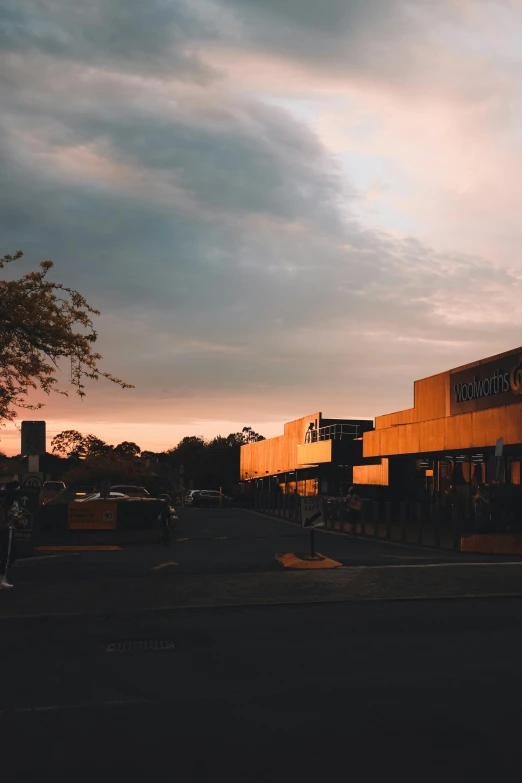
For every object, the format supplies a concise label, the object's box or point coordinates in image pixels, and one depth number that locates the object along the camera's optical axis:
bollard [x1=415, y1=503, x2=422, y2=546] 25.21
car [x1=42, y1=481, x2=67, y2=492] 57.55
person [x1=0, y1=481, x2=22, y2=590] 13.55
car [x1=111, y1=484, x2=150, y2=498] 40.69
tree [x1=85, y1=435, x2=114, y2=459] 109.04
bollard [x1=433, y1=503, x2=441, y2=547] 23.00
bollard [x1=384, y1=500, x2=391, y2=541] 28.02
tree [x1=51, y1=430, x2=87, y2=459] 109.88
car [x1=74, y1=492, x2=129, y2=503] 30.25
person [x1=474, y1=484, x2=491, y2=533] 23.56
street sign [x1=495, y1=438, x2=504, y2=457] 21.64
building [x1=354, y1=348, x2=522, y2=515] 33.25
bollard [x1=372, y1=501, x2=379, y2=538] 29.28
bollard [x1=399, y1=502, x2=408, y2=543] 25.08
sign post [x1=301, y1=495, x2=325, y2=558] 16.50
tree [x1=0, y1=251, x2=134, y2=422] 19.86
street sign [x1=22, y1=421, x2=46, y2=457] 18.98
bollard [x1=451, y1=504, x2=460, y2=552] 23.31
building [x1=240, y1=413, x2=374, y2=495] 59.22
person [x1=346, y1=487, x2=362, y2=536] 30.80
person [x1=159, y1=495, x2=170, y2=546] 24.77
